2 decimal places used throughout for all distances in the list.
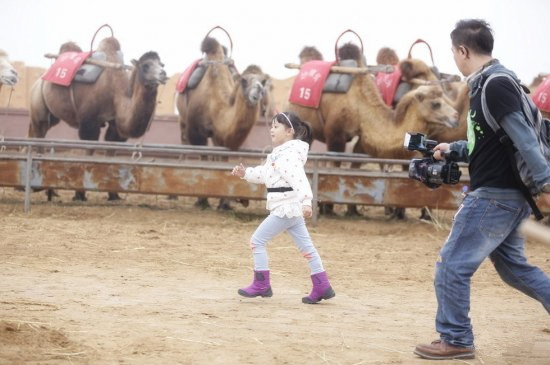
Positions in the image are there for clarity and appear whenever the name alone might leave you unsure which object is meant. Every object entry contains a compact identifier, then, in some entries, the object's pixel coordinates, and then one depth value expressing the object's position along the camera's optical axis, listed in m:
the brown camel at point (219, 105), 14.48
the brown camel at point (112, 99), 15.17
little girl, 6.83
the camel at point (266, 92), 14.55
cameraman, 4.96
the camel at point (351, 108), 14.23
